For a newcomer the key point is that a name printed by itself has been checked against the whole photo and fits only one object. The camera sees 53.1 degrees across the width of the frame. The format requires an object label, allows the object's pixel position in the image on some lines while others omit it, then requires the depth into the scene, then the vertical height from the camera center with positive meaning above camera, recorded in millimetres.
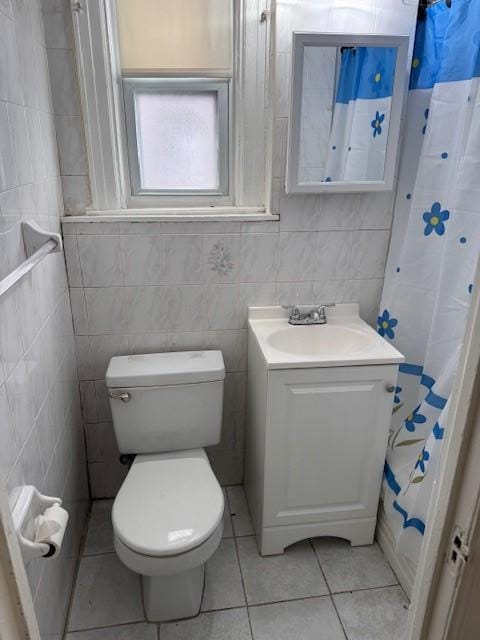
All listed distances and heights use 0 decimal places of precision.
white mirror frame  1593 +107
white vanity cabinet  1662 -1057
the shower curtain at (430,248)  1471 -350
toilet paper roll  1032 -814
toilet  1444 -1118
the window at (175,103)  1685 +119
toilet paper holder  959 -790
